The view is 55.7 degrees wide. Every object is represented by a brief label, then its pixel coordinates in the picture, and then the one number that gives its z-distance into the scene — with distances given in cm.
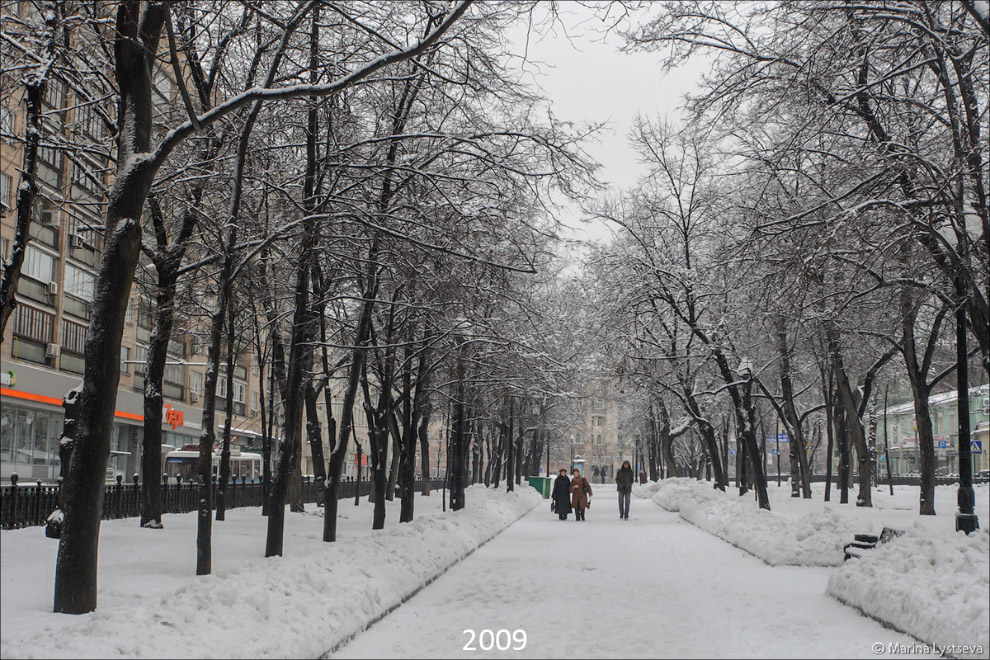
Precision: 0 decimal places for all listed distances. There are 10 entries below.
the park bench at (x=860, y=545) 1296
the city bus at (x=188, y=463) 4832
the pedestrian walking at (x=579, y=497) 2980
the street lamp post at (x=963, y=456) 1516
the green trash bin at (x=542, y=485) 5019
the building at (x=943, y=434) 5152
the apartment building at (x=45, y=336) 3422
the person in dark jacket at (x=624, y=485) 3087
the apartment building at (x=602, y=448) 13219
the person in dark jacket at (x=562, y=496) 3008
